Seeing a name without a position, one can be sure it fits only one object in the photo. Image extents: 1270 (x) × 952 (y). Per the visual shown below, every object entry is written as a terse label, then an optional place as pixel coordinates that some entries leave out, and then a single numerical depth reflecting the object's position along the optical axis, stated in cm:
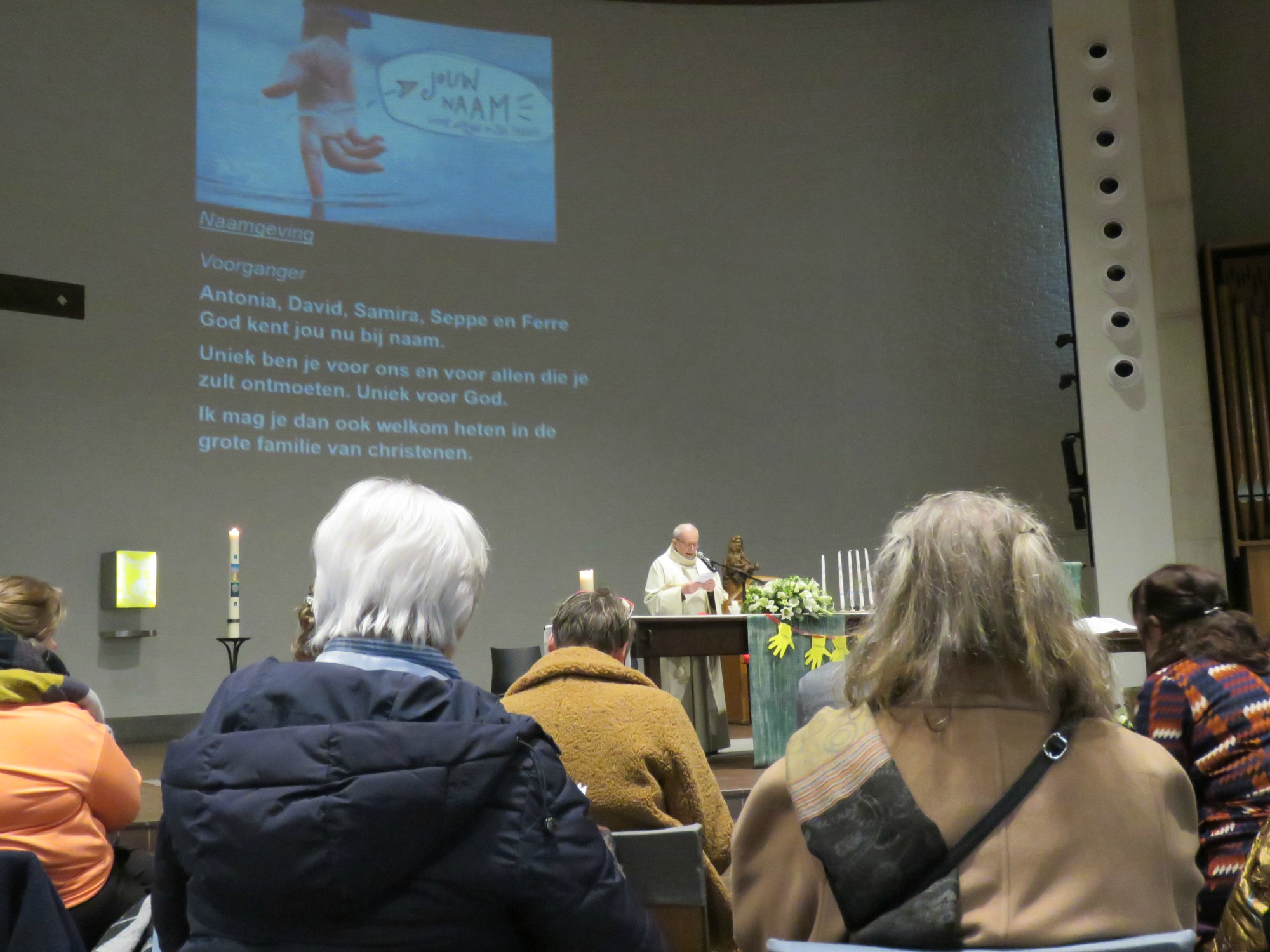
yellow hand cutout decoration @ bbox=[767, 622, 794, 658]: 497
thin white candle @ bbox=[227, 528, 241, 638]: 528
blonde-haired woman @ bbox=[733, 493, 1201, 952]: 118
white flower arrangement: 501
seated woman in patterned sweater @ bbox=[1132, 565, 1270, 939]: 199
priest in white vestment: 620
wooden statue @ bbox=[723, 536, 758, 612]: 723
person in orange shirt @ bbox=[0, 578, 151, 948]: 209
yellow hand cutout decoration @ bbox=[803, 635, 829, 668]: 500
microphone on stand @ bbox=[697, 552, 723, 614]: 570
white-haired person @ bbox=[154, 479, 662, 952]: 117
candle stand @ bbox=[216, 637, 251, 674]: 549
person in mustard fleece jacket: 226
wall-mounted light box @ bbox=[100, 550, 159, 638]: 675
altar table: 494
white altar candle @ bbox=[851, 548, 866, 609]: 535
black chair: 688
